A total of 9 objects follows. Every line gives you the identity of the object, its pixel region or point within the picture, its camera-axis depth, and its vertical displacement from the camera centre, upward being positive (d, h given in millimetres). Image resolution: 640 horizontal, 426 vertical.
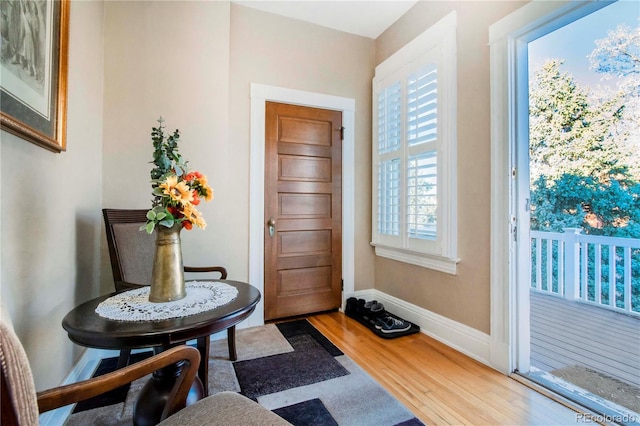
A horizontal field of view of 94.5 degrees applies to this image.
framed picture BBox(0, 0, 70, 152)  1022 +594
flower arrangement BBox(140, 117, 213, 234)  1200 +106
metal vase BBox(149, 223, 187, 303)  1275 -218
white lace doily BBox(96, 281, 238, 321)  1149 -377
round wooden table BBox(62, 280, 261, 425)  1013 -406
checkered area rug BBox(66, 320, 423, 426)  1483 -1001
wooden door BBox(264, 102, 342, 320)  2785 +61
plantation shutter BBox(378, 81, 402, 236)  2773 +582
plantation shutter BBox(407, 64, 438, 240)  2391 +539
